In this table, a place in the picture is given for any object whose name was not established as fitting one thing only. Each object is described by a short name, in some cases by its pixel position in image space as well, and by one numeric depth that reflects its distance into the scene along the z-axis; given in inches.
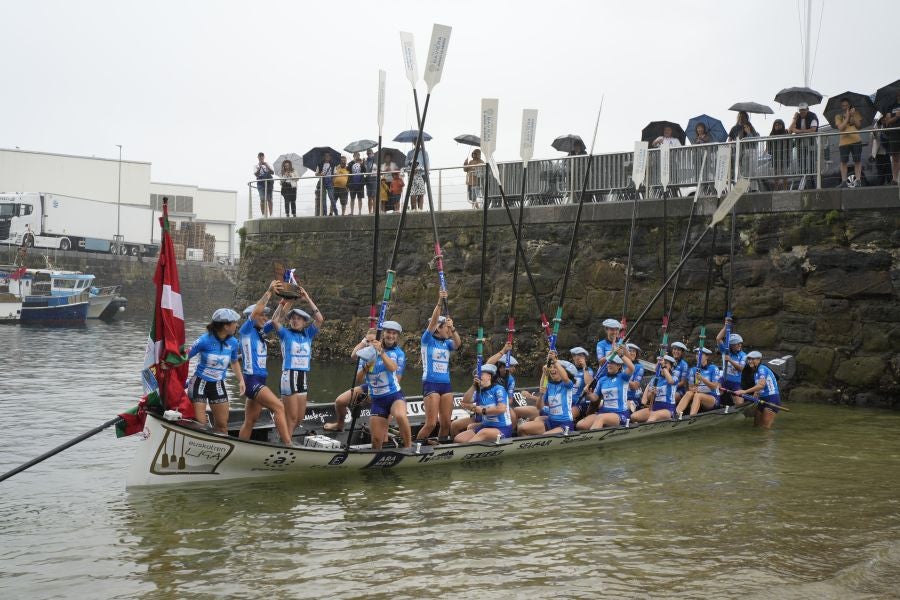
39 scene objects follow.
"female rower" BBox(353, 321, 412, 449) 449.7
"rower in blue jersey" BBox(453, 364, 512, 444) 481.7
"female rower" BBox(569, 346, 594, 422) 546.0
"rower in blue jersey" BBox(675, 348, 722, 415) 613.3
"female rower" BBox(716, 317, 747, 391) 631.8
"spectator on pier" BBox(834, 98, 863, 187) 653.3
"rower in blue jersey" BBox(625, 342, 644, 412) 575.2
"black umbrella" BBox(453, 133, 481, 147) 930.1
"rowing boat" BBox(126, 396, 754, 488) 388.5
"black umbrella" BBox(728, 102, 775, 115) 737.0
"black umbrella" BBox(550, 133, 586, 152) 840.9
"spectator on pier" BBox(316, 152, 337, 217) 962.7
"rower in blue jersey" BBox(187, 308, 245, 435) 417.1
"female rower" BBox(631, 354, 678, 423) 575.8
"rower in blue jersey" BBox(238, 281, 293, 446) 430.0
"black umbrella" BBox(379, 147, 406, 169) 944.0
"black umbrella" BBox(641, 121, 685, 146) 781.3
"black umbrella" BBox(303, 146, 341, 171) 979.3
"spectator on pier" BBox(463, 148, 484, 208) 843.4
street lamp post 2235.5
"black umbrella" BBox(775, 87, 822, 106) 710.5
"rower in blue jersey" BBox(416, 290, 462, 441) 487.8
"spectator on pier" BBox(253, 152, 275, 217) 1010.7
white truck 1978.3
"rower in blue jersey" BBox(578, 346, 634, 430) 539.8
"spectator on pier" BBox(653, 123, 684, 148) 760.3
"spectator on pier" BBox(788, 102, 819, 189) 677.3
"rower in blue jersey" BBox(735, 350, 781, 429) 603.5
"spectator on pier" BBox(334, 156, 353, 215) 945.4
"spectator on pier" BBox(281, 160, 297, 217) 991.0
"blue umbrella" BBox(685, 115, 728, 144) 753.4
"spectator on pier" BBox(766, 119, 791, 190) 688.4
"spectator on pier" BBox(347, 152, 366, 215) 935.0
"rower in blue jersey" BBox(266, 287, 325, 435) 454.3
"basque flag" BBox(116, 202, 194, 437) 380.5
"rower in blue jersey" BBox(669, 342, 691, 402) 614.0
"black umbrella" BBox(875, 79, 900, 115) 647.1
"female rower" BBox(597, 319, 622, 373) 581.0
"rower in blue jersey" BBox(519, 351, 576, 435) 511.2
